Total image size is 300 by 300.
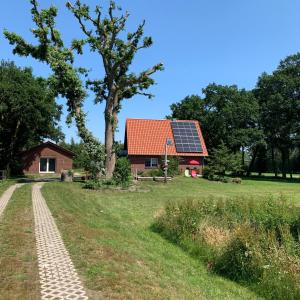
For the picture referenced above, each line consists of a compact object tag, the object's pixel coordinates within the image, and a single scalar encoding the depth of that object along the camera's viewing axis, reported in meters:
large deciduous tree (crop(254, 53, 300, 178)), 39.83
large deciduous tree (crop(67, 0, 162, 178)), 22.79
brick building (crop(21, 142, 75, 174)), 35.29
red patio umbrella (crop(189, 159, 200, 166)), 34.40
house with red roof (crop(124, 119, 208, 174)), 34.38
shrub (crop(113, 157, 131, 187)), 21.81
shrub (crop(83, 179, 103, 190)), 20.57
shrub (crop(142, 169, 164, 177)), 29.35
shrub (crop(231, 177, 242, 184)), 30.31
